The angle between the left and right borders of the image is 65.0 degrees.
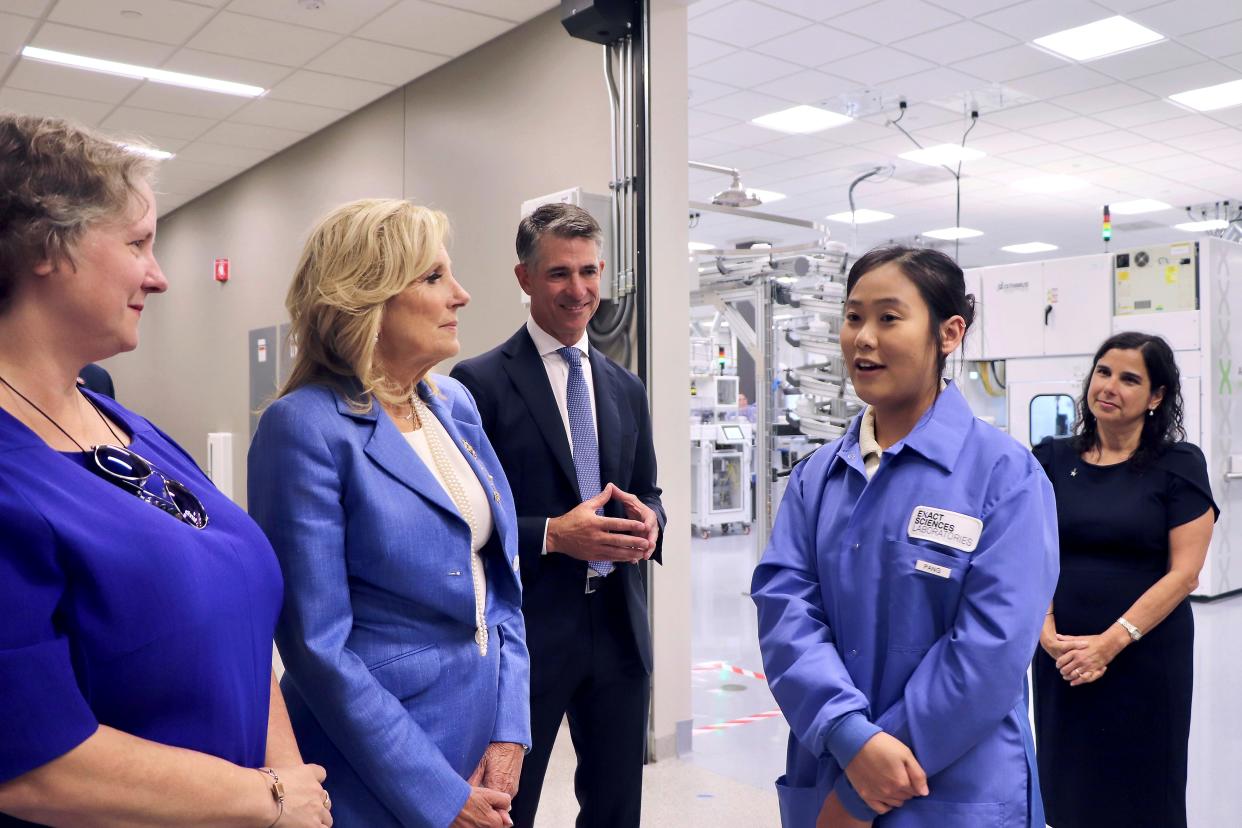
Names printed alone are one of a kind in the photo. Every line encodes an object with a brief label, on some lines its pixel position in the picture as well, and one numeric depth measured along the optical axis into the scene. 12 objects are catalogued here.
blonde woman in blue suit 1.29
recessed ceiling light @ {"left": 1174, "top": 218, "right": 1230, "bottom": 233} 11.45
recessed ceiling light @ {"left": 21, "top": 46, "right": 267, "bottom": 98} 5.01
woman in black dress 2.22
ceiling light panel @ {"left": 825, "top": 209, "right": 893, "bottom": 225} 11.05
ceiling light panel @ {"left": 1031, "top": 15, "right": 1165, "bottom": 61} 5.89
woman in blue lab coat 1.32
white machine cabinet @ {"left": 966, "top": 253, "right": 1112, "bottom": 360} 6.96
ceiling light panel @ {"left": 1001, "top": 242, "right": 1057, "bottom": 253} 13.29
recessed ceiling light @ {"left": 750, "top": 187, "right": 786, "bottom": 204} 10.27
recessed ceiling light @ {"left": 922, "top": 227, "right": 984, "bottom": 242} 12.05
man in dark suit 1.91
